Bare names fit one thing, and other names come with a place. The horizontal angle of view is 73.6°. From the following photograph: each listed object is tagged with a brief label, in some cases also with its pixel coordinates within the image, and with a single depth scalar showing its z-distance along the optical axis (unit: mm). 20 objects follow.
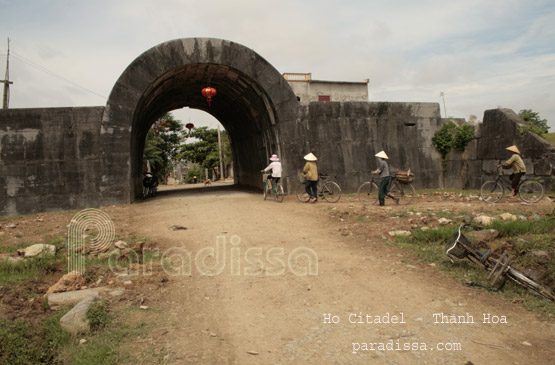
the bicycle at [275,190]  11789
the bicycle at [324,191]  11586
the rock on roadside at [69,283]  4520
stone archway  11391
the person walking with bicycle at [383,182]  9781
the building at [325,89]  29438
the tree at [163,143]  32094
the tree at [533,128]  11497
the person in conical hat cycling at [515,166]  9703
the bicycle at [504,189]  9695
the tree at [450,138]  13406
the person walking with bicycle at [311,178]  11114
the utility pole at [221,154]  35741
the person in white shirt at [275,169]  11789
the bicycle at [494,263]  4004
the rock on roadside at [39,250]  5754
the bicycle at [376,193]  10422
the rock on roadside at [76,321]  3500
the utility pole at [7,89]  20097
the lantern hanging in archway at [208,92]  12755
